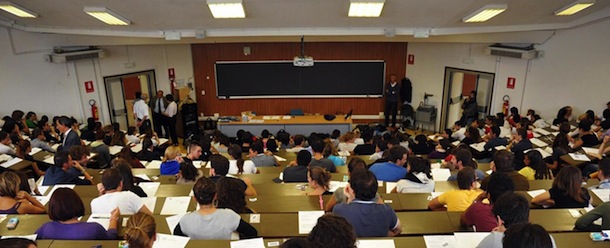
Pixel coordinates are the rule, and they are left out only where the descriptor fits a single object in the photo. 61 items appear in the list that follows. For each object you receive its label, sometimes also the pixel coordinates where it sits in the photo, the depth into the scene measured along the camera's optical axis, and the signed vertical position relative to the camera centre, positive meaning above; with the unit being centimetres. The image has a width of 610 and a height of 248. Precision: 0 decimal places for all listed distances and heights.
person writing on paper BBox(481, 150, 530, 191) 400 -117
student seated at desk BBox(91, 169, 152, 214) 332 -117
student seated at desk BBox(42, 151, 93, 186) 435 -128
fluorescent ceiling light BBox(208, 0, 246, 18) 480 +61
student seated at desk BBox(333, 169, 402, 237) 289 -112
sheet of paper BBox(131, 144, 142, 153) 703 -160
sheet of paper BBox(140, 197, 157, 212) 358 -131
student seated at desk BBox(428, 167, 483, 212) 344 -120
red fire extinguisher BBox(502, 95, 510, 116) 899 -112
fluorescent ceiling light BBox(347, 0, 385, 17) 482 +61
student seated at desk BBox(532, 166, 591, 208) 345 -118
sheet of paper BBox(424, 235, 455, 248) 278 -129
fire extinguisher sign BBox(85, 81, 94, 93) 891 -64
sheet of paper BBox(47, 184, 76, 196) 421 -134
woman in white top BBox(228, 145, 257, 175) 489 -132
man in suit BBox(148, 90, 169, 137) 970 -126
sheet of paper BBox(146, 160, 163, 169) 560 -151
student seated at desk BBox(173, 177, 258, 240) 285 -117
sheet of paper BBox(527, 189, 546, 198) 383 -132
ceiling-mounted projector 805 -10
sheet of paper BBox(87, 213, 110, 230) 310 -126
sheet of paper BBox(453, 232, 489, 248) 274 -126
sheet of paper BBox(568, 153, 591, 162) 553 -143
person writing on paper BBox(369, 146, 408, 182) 444 -125
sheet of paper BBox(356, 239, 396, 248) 274 -128
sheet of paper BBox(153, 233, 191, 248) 272 -125
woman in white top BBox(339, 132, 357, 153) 702 -153
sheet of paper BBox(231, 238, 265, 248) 273 -127
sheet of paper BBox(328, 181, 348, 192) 407 -133
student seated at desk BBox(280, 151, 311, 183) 450 -129
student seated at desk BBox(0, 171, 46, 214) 344 -120
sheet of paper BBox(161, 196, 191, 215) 351 -132
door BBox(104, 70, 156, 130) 952 -84
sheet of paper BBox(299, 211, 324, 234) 304 -128
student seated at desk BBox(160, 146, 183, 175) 485 -127
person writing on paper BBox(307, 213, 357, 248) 228 -101
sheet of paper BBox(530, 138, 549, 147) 667 -148
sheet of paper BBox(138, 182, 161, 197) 400 -132
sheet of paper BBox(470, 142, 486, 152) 663 -152
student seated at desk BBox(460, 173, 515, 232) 296 -116
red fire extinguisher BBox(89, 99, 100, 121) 902 -115
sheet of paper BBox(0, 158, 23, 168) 559 -146
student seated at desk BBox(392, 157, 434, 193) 404 -124
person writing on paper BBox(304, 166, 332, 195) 378 -116
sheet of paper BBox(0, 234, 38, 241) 281 -124
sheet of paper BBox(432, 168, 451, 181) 459 -136
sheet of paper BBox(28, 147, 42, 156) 627 -146
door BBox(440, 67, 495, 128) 957 -98
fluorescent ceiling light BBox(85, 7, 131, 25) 517 +56
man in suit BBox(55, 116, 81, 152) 604 -117
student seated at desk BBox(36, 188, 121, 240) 283 -118
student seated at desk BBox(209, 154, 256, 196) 386 -108
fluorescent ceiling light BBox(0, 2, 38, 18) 543 +69
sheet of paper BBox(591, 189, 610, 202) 370 -130
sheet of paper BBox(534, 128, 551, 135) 731 -141
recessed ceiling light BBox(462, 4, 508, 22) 525 +57
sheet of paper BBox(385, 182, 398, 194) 414 -136
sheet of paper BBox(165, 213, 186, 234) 311 -129
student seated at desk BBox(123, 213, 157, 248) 244 -106
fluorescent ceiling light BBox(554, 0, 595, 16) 560 +67
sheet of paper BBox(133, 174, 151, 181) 458 -137
